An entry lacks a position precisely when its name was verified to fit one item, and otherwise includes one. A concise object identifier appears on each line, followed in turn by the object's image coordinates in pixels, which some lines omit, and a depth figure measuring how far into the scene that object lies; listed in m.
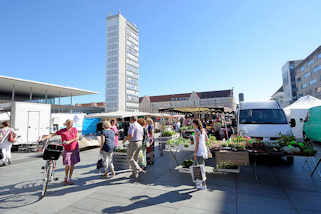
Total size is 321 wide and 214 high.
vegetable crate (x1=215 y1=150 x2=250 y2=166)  4.23
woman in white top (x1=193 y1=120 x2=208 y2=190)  3.94
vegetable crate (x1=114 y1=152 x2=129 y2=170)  5.56
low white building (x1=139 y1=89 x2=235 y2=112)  84.65
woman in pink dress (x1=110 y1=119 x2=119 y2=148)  6.95
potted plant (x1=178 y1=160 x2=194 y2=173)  4.79
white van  6.25
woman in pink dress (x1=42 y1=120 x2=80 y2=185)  4.27
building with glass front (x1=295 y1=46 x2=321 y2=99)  44.62
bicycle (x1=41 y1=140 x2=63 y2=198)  3.83
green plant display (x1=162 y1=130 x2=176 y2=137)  7.78
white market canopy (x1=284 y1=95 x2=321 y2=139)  13.64
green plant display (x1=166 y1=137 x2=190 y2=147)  5.40
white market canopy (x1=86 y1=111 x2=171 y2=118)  14.49
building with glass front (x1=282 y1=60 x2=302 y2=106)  64.14
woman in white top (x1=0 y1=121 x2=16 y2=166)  6.40
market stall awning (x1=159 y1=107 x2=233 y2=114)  8.48
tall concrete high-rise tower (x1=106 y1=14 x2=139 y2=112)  73.12
